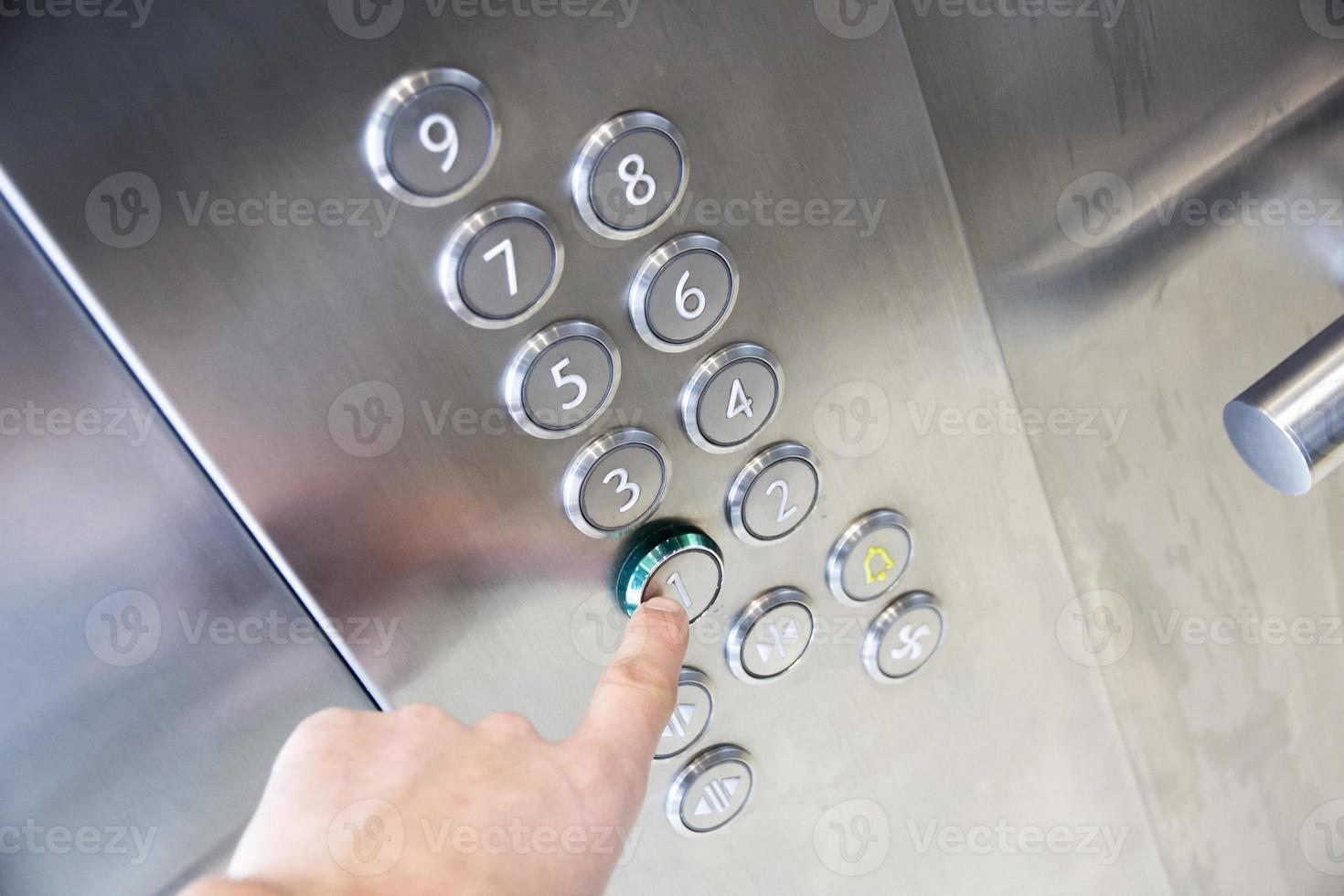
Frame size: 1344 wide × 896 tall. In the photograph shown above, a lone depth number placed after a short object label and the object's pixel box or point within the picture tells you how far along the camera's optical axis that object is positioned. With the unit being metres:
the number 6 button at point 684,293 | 0.37
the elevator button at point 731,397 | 0.40
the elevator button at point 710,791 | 0.48
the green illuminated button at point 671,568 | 0.41
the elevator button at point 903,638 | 0.50
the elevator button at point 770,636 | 0.46
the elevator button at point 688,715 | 0.46
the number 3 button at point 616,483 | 0.39
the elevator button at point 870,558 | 0.47
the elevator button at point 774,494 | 0.43
